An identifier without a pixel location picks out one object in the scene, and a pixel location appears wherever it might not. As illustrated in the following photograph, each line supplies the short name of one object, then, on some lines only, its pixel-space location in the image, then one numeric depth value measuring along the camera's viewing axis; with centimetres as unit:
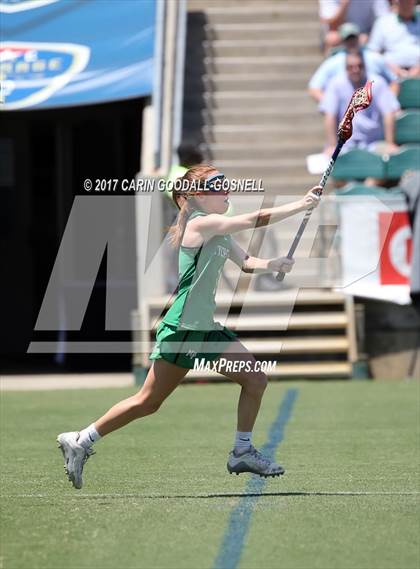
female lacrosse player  709
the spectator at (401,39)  1605
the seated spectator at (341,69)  1516
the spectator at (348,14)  1631
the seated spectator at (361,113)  1473
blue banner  1451
